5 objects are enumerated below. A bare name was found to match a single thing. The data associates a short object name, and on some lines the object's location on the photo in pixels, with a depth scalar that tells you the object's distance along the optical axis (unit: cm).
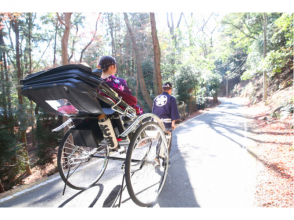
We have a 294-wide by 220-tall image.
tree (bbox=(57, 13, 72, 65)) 778
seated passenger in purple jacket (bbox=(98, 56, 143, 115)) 256
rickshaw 197
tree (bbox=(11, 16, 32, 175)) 859
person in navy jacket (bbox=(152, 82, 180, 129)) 368
